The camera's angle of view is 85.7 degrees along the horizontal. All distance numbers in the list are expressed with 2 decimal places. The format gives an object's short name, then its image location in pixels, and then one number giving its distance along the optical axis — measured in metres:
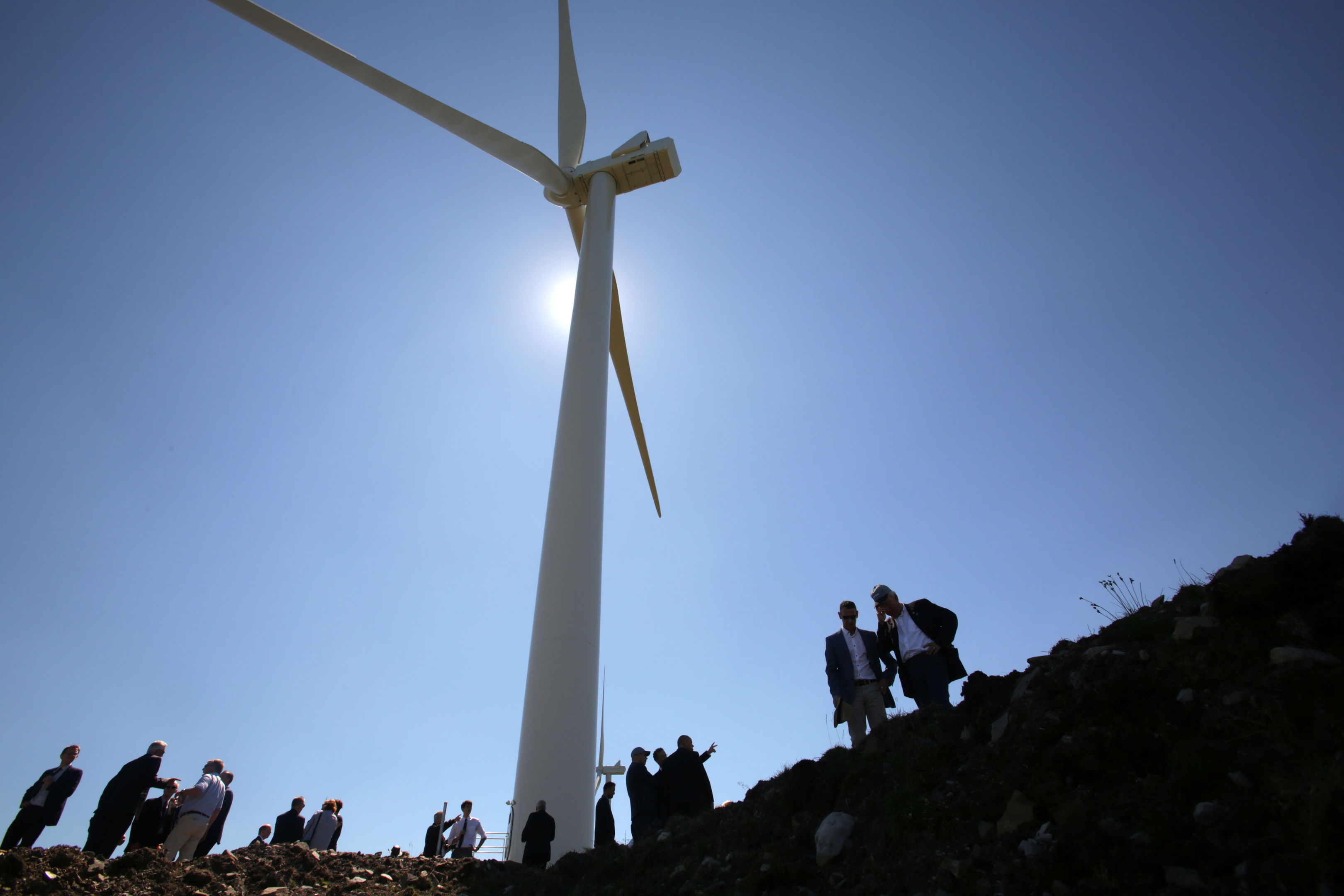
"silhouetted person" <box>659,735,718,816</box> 9.77
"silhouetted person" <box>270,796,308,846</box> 12.48
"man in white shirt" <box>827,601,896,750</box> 9.28
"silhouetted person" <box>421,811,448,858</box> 14.36
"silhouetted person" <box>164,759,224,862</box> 9.68
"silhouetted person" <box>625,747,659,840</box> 9.84
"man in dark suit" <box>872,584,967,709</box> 8.62
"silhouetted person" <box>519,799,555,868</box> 8.88
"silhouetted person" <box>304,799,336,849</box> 12.48
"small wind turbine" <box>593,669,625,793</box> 26.84
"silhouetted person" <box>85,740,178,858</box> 8.95
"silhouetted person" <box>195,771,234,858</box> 10.42
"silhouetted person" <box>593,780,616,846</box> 11.79
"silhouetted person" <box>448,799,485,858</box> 13.80
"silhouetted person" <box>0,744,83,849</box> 9.14
